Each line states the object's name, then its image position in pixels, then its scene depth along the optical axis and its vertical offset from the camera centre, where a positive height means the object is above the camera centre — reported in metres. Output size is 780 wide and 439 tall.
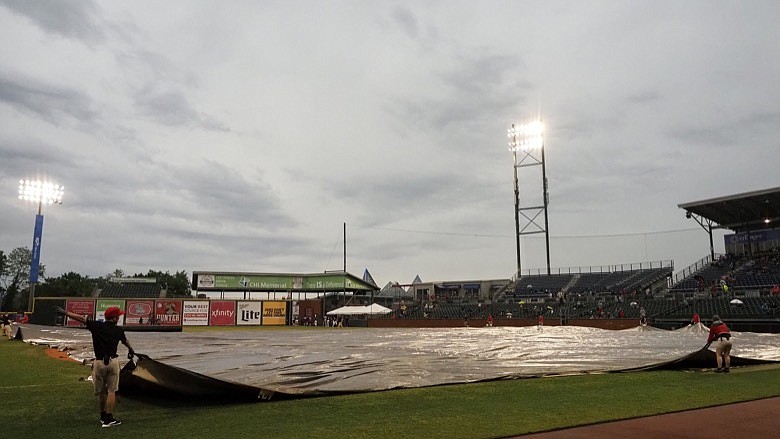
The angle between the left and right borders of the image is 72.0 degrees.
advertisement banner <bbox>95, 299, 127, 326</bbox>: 53.69 -0.95
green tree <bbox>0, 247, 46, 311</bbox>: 104.62 +5.30
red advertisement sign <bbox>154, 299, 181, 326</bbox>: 55.97 -1.71
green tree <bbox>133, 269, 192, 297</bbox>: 114.38 +3.11
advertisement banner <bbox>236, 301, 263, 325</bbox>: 60.06 -1.92
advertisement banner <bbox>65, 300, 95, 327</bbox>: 53.58 -1.15
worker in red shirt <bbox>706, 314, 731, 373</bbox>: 12.53 -1.04
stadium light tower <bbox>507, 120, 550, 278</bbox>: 62.00 +18.25
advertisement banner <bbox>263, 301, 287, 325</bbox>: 61.88 -1.94
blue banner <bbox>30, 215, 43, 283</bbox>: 39.94 +3.20
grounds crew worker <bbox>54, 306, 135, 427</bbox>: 6.98 -0.87
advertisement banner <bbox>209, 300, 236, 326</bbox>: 58.88 -1.88
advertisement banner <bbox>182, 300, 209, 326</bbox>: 58.06 -1.80
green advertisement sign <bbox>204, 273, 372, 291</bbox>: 66.38 +1.78
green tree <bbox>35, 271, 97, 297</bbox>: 97.31 +1.72
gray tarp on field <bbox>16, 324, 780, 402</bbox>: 10.04 -1.66
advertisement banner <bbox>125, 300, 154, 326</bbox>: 55.06 -1.67
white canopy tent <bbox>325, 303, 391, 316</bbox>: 51.28 -1.30
